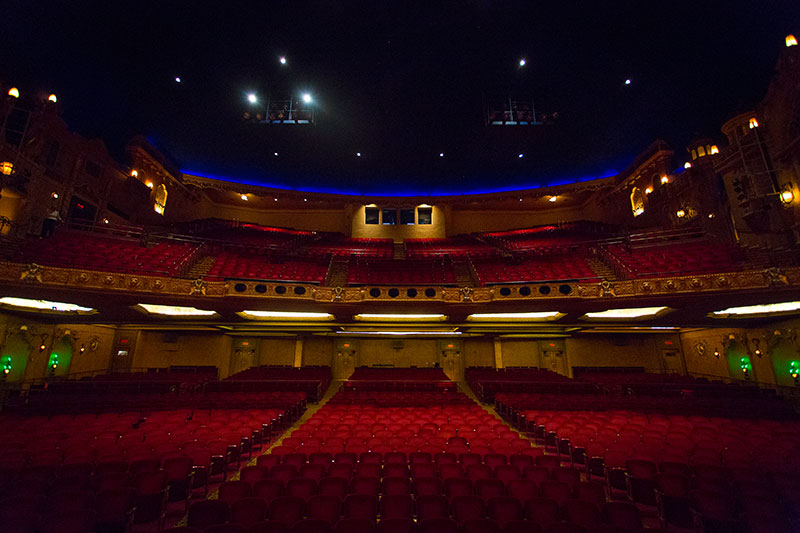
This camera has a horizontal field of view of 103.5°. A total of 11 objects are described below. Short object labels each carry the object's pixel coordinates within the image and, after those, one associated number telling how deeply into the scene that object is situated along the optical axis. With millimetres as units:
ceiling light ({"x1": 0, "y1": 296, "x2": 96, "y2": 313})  10625
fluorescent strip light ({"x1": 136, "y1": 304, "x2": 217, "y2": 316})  12789
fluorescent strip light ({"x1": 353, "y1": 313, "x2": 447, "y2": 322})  13750
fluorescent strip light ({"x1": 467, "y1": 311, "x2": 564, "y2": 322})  13670
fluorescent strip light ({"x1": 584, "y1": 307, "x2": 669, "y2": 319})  12555
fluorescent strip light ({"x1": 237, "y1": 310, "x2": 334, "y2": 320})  13477
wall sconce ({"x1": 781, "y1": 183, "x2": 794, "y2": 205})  10203
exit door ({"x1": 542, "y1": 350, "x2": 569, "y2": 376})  17969
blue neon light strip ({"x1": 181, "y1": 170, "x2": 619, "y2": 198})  18797
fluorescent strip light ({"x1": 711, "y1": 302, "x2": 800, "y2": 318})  10719
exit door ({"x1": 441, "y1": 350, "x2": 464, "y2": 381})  18141
